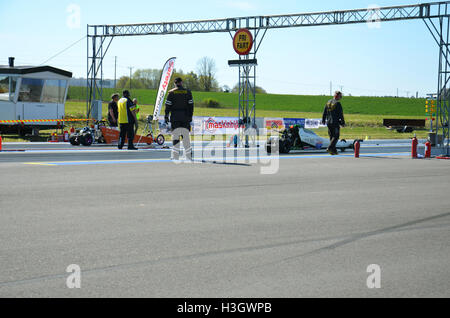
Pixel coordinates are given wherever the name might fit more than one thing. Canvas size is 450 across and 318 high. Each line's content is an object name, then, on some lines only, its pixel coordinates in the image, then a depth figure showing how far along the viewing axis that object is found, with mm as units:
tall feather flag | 27000
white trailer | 29434
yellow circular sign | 25044
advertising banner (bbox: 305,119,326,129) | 39853
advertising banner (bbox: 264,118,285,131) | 36500
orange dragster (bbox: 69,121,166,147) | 22484
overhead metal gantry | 25672
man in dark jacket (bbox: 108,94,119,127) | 21058
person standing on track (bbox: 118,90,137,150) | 18969
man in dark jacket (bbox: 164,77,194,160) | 15141
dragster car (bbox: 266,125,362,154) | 19250
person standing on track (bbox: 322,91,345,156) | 17953
